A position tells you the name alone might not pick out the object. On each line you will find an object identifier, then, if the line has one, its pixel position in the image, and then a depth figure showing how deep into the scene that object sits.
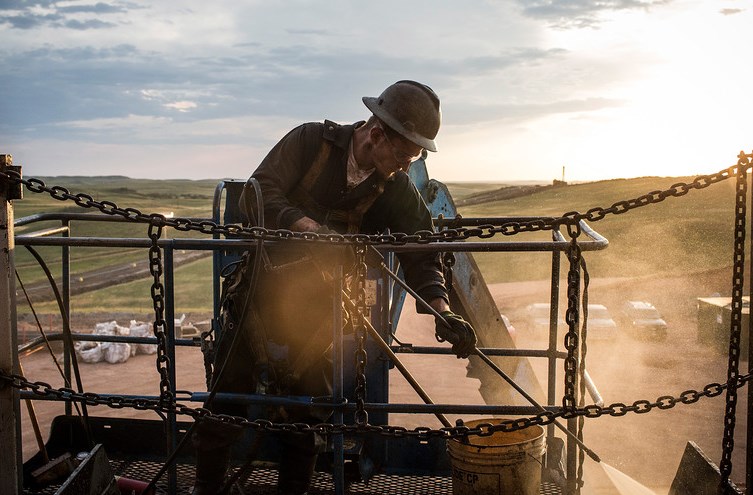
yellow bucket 3.83
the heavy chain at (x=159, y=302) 3.48
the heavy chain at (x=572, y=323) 3.55
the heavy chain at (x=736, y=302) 3.49
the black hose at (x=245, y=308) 3.82
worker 4.46
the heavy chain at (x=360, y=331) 3.57
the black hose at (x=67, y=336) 4.84
